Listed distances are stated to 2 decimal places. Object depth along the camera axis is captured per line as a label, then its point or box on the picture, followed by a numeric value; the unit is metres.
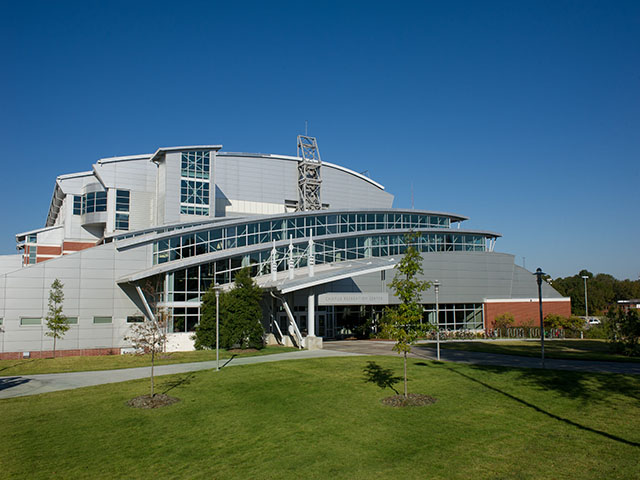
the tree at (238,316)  29.06
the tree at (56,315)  30.12
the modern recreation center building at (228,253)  32.78
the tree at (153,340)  16.31
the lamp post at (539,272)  19.61
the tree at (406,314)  14.20
